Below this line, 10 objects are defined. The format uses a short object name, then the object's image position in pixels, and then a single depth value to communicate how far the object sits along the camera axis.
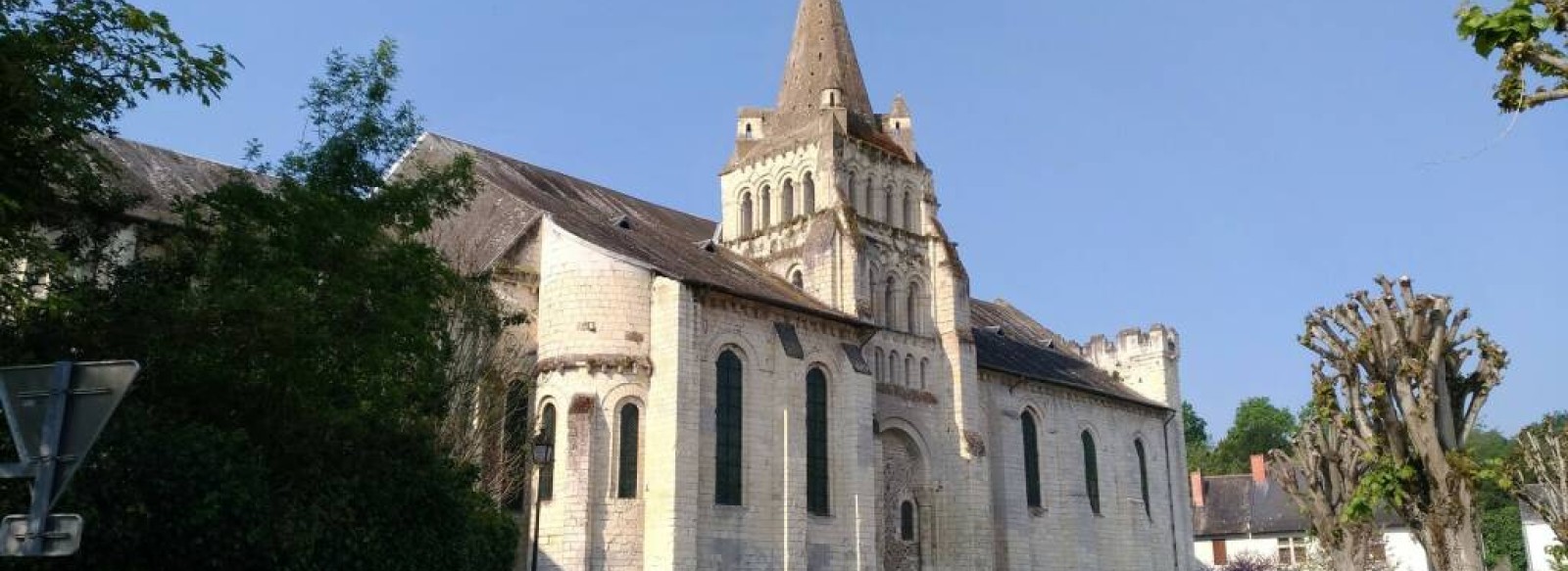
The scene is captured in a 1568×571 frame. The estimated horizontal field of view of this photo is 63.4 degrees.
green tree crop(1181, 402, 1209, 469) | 104.35
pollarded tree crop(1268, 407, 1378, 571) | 20.72
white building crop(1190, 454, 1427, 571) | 60.16
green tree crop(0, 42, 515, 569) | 15.77
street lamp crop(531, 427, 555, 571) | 23.16
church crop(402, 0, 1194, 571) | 29.14
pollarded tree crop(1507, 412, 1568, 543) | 16.80
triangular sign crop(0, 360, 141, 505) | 7.42
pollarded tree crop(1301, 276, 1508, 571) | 14.48
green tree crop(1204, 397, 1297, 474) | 94.69
